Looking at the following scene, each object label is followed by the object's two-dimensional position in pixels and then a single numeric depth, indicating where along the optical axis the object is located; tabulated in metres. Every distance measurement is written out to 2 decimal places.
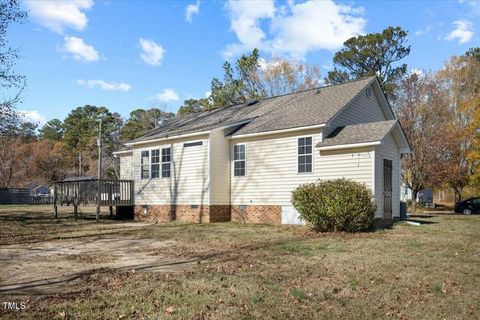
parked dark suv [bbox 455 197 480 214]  31.11
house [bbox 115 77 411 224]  16.03
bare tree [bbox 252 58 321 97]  43.38
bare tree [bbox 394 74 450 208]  33.12
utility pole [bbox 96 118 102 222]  19.83
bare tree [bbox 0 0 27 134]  17.41
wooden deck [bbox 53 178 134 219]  20.34
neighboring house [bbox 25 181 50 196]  72.06
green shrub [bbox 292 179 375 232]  13.61
